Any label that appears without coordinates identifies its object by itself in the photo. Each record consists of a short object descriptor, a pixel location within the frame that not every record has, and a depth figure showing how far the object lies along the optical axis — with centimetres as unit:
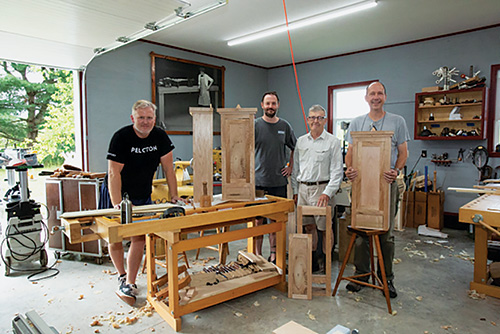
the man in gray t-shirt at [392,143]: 281
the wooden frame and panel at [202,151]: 271
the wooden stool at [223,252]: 346
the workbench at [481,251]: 277
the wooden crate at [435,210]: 514
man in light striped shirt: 309
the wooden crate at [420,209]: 529
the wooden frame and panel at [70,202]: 375
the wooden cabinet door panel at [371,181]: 267
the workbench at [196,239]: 209
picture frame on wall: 590
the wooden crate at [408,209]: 540
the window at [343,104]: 662
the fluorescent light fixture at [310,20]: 431
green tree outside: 631
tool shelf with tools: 511
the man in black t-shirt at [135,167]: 268
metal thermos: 208
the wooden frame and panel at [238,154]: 280
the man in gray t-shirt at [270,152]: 342
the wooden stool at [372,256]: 263
